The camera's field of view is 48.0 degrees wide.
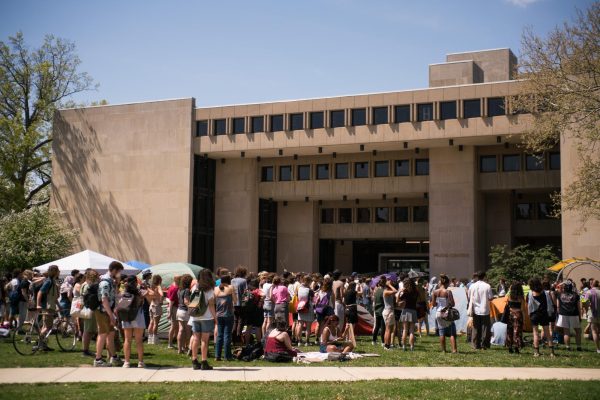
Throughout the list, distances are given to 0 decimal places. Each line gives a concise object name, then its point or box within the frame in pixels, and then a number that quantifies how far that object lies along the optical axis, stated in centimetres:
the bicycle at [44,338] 1450
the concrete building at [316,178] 4272
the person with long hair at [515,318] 1561
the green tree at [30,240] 4022
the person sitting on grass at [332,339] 1481
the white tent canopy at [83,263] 2408
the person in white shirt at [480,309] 1648
